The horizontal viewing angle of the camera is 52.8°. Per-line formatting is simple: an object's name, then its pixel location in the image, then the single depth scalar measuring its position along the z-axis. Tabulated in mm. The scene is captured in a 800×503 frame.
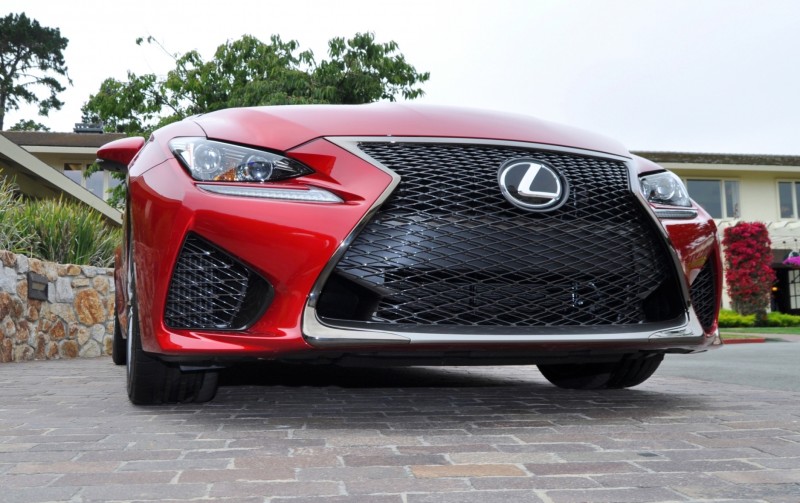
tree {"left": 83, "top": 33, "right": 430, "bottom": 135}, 19109
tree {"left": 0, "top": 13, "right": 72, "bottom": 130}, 45125
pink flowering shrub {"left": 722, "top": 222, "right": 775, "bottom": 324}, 21031
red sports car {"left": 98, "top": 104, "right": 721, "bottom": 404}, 2699
